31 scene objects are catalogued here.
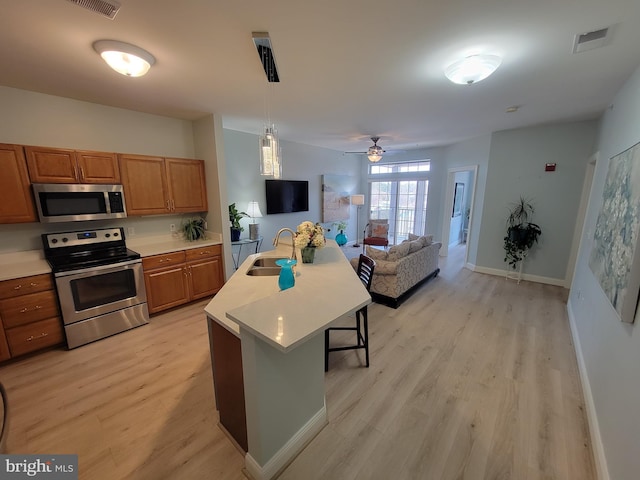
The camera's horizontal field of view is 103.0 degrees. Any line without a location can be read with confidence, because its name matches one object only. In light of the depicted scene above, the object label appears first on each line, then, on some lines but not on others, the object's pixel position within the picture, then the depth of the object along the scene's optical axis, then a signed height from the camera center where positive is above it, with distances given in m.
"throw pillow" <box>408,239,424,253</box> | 4.00 -0.82
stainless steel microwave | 2.62 -0.08
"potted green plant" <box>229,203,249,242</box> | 4.34 -0.50
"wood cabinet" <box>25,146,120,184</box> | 2.57 +0.30
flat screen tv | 5.20 -0.05
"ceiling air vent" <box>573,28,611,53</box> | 1.68 +1.04
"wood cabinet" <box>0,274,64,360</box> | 2.36 -1.16
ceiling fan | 4.88 +0.77
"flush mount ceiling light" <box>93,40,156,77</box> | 1.79 +1.00
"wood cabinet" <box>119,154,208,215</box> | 3.20 +0.12
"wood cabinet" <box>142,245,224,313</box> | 3.23 -1.11
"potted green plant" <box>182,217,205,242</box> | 3.87 -0.52
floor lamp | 7.27 -0.18
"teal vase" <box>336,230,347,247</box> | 7.09 -1.24
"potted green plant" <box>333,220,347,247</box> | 7.11 -1.09
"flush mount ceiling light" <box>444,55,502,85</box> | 1.89 +0.94
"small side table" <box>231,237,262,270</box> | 4.42 -0.97
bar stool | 2.40 -0.92
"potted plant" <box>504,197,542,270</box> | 4.41 -0.67
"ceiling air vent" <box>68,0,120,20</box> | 1.35 +1.01
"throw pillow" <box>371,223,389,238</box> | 7.07 -1.00
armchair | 6.66 -1.08
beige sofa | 3.57 -1.12
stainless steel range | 2.65 -0.97
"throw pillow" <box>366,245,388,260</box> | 3.74 -0.88
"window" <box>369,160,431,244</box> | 7.01 -0.07
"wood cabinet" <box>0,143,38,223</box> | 2.42 +0.06
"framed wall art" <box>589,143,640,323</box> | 1.48 -0.32
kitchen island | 1.30 -0.98
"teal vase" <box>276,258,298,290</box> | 1.89 -0.62
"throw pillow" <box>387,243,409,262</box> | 3.69 -0.85
